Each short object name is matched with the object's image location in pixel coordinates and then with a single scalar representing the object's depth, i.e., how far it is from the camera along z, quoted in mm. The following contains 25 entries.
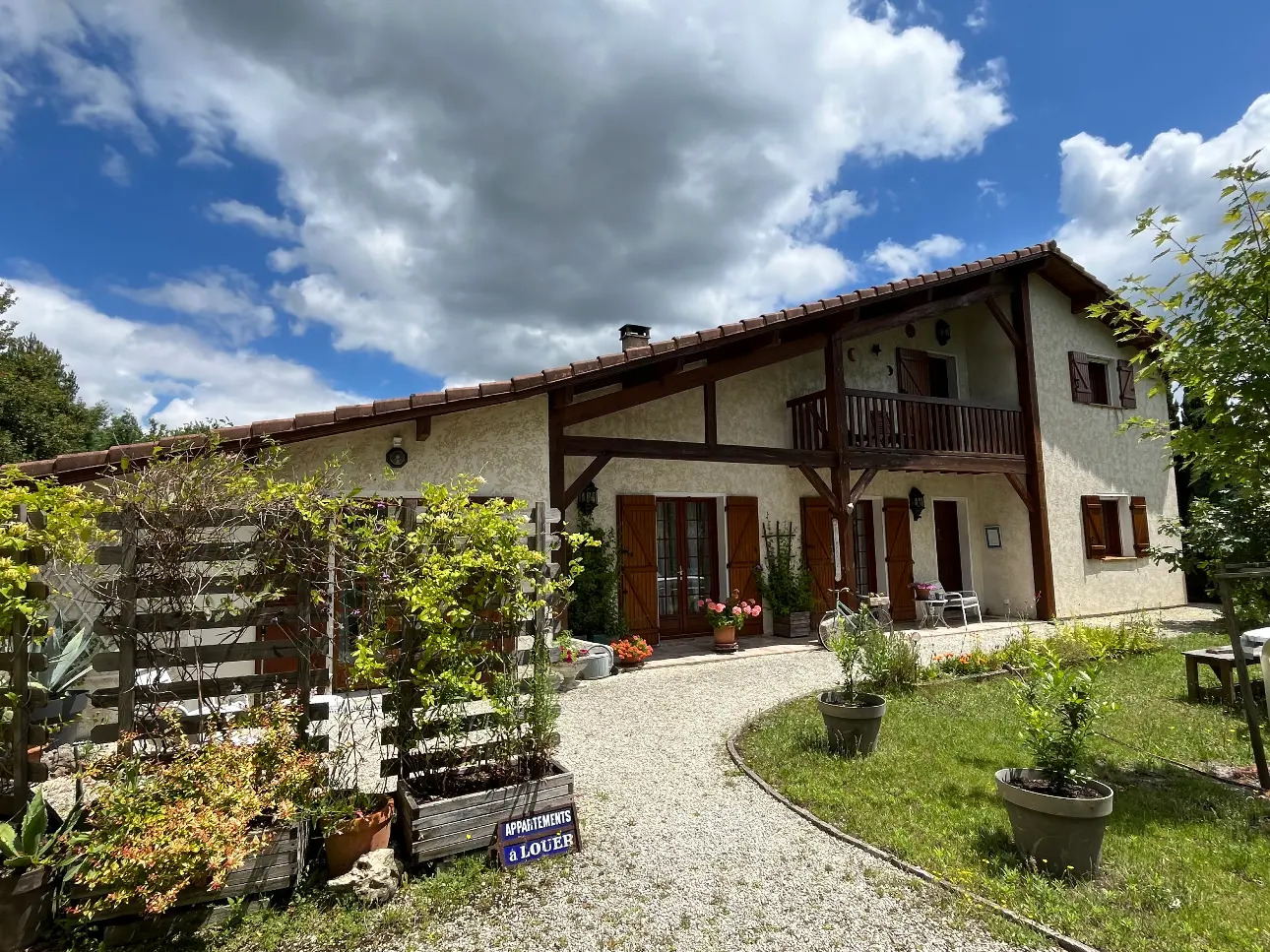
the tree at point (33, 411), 15820
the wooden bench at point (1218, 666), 5543
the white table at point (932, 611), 10372
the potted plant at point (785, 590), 9516
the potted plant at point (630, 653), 7637
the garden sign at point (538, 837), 3045
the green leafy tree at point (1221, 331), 3469
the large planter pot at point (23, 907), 2277
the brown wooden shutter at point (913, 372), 11477
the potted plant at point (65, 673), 3855
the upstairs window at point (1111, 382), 12359
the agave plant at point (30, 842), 2312
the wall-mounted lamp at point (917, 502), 11227
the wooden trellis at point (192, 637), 2838
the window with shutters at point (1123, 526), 11906
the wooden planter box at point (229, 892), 2426
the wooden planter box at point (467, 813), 2922
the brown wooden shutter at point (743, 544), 9523
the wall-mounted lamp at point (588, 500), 8531
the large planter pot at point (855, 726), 4328
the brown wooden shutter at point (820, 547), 10078
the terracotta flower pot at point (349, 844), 2809
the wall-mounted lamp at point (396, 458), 6406
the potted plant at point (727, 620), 8555
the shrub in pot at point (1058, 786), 2781
